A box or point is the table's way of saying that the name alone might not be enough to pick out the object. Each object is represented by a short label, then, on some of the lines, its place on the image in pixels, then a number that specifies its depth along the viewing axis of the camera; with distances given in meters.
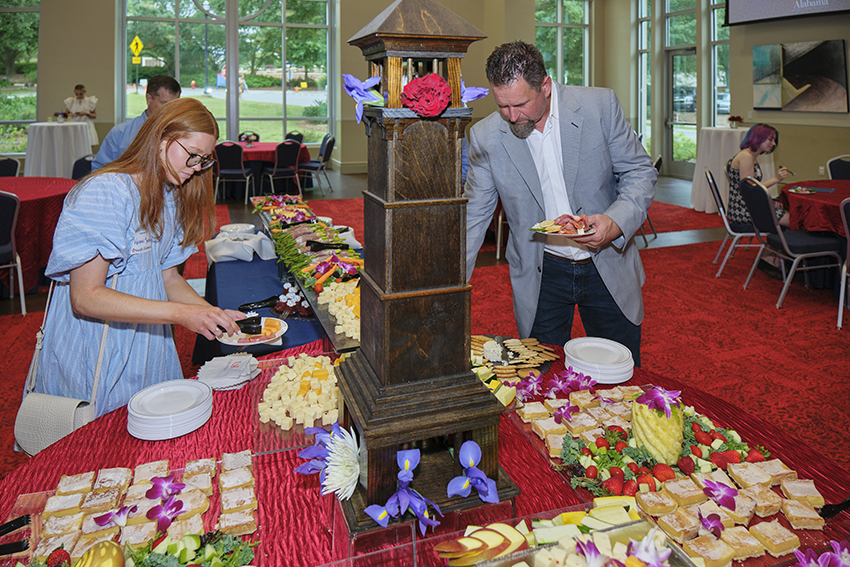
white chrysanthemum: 1.03
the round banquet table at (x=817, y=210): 4.72
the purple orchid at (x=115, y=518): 1.03
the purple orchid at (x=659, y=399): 1.23
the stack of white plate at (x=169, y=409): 1.35
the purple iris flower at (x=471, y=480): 1.00
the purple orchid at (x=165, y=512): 1.02
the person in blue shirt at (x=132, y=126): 3.89
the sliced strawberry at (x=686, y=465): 1.21
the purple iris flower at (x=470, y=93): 1.04
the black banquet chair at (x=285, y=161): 9.57
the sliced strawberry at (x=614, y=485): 1.14
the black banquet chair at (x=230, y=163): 9.26
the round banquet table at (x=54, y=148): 9.76
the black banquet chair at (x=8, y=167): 6.20
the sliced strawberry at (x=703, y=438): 1.28
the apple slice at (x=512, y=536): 0.86
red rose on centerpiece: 0.94
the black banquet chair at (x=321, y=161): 10.09
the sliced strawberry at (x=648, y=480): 1.16
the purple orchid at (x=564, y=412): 1.37
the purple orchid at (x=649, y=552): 0.77
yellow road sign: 12.50
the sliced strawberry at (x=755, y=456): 1.24
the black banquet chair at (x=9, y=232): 4.29
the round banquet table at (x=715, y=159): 8.57
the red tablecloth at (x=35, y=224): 4.73
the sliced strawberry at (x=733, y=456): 1.23
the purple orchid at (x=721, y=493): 1.08
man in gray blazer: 2.04
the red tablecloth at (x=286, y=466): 1.03
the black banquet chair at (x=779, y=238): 4.72
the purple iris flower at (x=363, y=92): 1.00
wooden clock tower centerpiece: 0.98
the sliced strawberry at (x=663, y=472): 1.17
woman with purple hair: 5.68
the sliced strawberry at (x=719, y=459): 1.22
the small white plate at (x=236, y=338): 1.74
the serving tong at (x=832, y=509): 1.07
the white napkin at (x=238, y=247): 3.66
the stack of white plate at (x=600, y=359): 1.60
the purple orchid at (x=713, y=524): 1.03
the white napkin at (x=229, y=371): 1.59
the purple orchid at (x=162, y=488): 1.09
